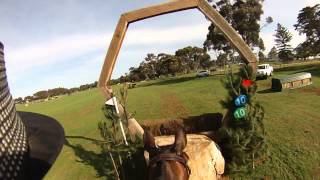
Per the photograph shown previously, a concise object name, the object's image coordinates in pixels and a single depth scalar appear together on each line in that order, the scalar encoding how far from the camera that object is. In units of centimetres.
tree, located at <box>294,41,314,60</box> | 3826
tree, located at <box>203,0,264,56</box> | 3242
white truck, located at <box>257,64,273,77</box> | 2113
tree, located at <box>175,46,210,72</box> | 6136
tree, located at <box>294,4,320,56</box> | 3715
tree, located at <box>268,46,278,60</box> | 10080
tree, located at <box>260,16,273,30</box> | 3424
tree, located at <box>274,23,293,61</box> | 5791
